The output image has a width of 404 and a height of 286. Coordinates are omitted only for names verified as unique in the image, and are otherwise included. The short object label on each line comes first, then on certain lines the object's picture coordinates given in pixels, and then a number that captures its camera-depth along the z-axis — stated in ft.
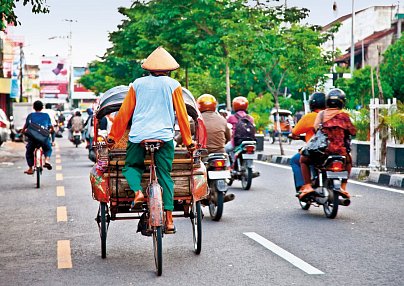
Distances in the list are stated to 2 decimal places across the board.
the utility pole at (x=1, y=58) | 199.21
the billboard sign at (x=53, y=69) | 388.16
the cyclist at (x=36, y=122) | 53.36
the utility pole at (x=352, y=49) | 166.85
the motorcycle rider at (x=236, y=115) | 48.76
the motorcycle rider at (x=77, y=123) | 110.52
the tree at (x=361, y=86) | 168.45
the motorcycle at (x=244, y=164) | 48.14
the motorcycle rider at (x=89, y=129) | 76.13
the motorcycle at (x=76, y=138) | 115.85
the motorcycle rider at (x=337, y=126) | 35.45
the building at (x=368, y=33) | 235.20
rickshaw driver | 23.97
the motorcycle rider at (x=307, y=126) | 37.29
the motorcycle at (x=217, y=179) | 34.47
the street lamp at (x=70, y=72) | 406.21
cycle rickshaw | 25.13
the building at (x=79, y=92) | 490.08
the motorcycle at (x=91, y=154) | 69.74
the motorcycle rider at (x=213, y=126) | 38.19
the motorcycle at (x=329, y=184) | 34.83
